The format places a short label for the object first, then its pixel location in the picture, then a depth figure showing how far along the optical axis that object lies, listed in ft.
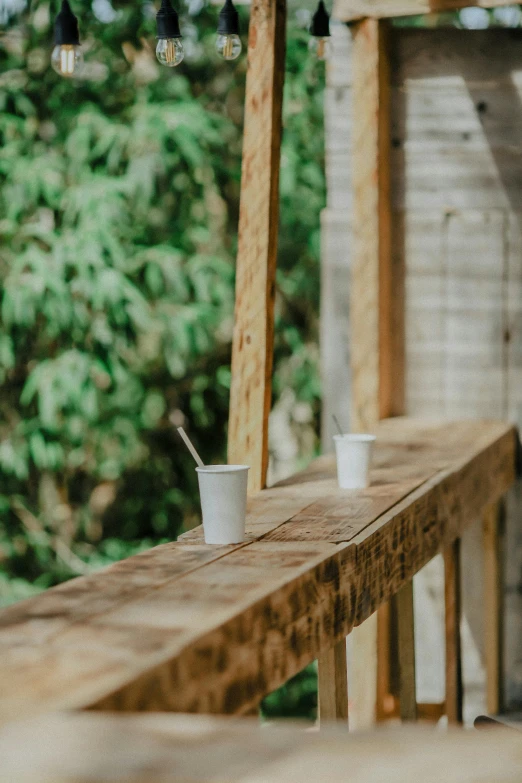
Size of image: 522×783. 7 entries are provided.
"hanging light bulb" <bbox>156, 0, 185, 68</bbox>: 13.16
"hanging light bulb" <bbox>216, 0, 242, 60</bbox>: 14.04
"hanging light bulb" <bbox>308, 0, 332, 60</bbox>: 17.73
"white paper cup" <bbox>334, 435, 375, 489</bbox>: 13.03
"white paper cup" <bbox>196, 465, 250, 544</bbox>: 9.93
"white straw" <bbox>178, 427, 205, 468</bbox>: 9.89
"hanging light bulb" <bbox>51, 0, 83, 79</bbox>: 12.50
